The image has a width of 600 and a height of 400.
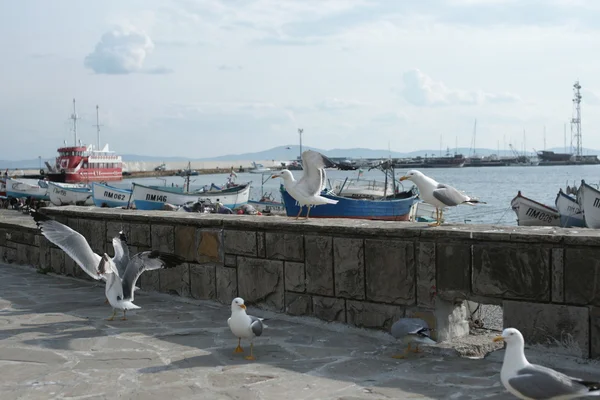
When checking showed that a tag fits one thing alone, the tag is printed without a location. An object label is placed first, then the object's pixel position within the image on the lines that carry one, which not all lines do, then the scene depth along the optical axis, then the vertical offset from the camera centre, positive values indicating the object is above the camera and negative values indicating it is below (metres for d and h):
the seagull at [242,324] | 5.32 -1.23
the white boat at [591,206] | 22.14 -1.35
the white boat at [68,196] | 37.38 -1.67
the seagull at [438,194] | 5.95 -0.26
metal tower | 134.77 +8.85
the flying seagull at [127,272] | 6.59 -1.05
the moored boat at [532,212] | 27.09 -1.89
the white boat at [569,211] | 25.39 -1.79
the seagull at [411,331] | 5.14 -1.24
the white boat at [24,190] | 41.44 -1.52
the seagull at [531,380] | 3.78 -1.20
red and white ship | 64.19 -0.09
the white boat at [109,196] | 33.31 -1.49
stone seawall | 4.95 -0.90
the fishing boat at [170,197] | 27.66 -1.32
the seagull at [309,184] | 7.19 -0.21
